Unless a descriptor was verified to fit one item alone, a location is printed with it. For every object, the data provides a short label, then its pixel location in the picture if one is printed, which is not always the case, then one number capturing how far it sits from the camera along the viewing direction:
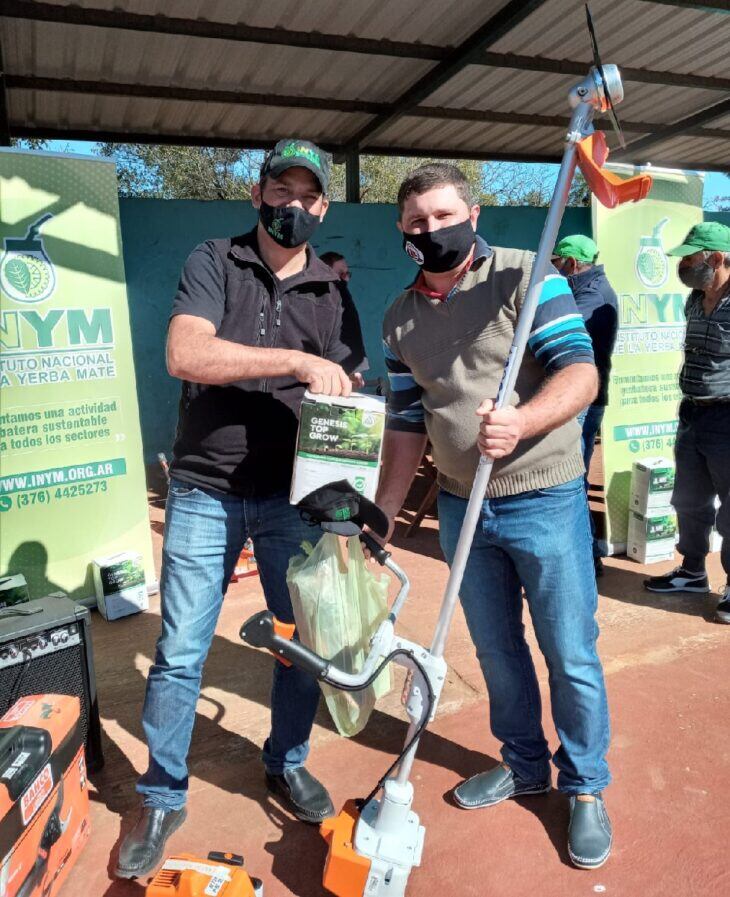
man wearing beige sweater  1.92
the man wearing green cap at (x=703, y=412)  3.66
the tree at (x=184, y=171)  18.73
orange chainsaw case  1.70
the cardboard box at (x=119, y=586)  3.88
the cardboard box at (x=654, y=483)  4.50
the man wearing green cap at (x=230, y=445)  2.06
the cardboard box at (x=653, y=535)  4.54
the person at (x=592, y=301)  3.96
